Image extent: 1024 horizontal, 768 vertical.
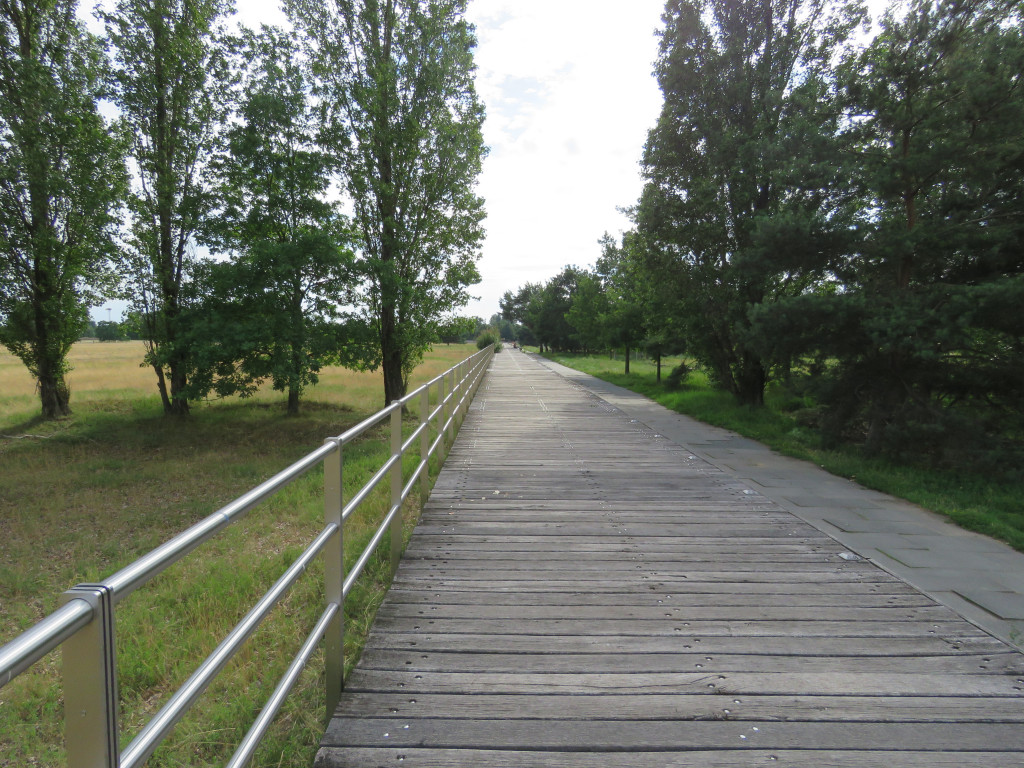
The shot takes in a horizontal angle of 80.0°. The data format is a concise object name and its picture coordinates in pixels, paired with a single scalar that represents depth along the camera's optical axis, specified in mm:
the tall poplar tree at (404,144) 15273
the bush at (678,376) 20125
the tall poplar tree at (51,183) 13984
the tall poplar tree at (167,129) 15234
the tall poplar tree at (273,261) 13844
